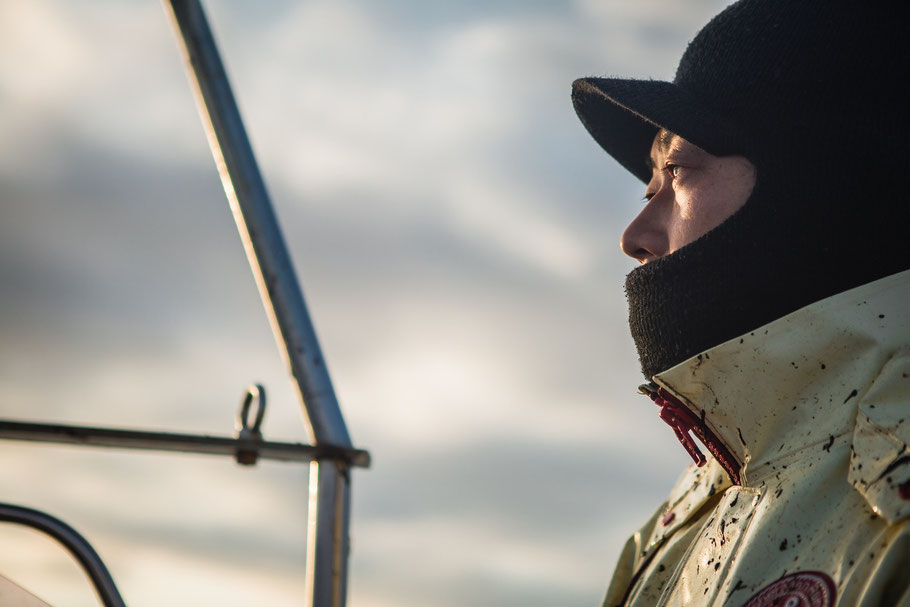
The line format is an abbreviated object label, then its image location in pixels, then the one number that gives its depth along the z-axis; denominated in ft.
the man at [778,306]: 5.84
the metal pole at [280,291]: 6.00
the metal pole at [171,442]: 6.11
